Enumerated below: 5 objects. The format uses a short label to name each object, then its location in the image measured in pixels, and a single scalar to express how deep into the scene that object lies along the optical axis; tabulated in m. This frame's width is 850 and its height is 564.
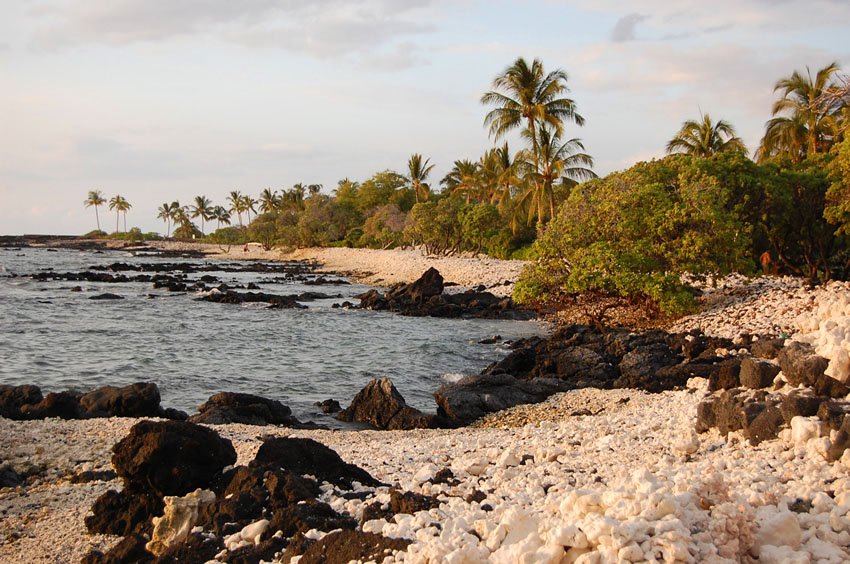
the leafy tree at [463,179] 68.88
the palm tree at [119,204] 143.00
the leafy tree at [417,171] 74.38
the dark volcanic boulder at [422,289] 34.53
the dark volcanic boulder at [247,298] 35.78
